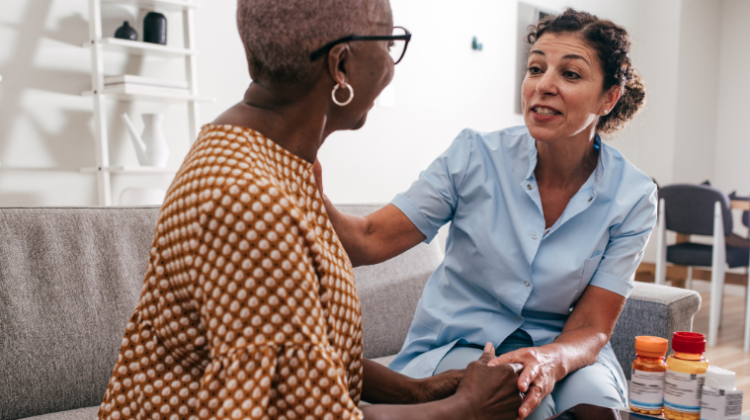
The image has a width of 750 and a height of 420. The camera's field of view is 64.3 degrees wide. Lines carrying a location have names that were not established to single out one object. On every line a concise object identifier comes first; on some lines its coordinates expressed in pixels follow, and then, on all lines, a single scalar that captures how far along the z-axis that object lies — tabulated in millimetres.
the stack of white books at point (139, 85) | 2137
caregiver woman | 1186
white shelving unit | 2160
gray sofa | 1233
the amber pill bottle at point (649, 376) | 946
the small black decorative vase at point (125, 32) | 2234
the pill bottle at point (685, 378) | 897
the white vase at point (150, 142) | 2250
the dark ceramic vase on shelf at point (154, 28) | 2297
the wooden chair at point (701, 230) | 3646
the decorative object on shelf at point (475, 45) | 3850
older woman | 591
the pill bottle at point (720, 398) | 870
